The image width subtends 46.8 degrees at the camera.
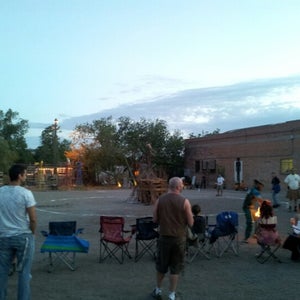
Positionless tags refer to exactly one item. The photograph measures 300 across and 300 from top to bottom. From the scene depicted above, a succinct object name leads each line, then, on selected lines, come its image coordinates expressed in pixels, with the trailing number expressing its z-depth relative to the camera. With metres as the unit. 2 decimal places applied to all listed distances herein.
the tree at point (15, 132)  55.31
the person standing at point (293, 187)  14.50
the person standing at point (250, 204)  8.49
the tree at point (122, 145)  35.83
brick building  28.79
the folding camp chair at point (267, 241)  6.75
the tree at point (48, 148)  66.93
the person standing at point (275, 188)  16.37
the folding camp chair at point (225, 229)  7.16
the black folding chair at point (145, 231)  6.89
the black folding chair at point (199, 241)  6.73
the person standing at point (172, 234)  4.64
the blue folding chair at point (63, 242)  6.11
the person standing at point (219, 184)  23.31
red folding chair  6.75
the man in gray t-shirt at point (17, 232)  4.01
